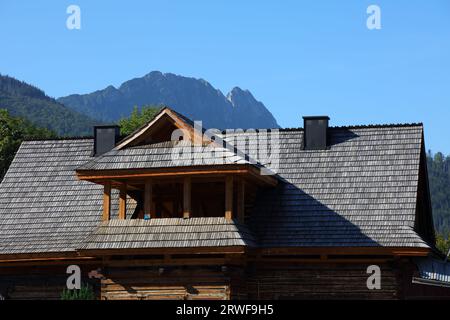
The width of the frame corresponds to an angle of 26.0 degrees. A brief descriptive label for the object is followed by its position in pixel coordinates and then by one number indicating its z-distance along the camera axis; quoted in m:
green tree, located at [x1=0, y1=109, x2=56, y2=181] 59.34
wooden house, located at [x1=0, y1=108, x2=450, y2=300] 29.23
